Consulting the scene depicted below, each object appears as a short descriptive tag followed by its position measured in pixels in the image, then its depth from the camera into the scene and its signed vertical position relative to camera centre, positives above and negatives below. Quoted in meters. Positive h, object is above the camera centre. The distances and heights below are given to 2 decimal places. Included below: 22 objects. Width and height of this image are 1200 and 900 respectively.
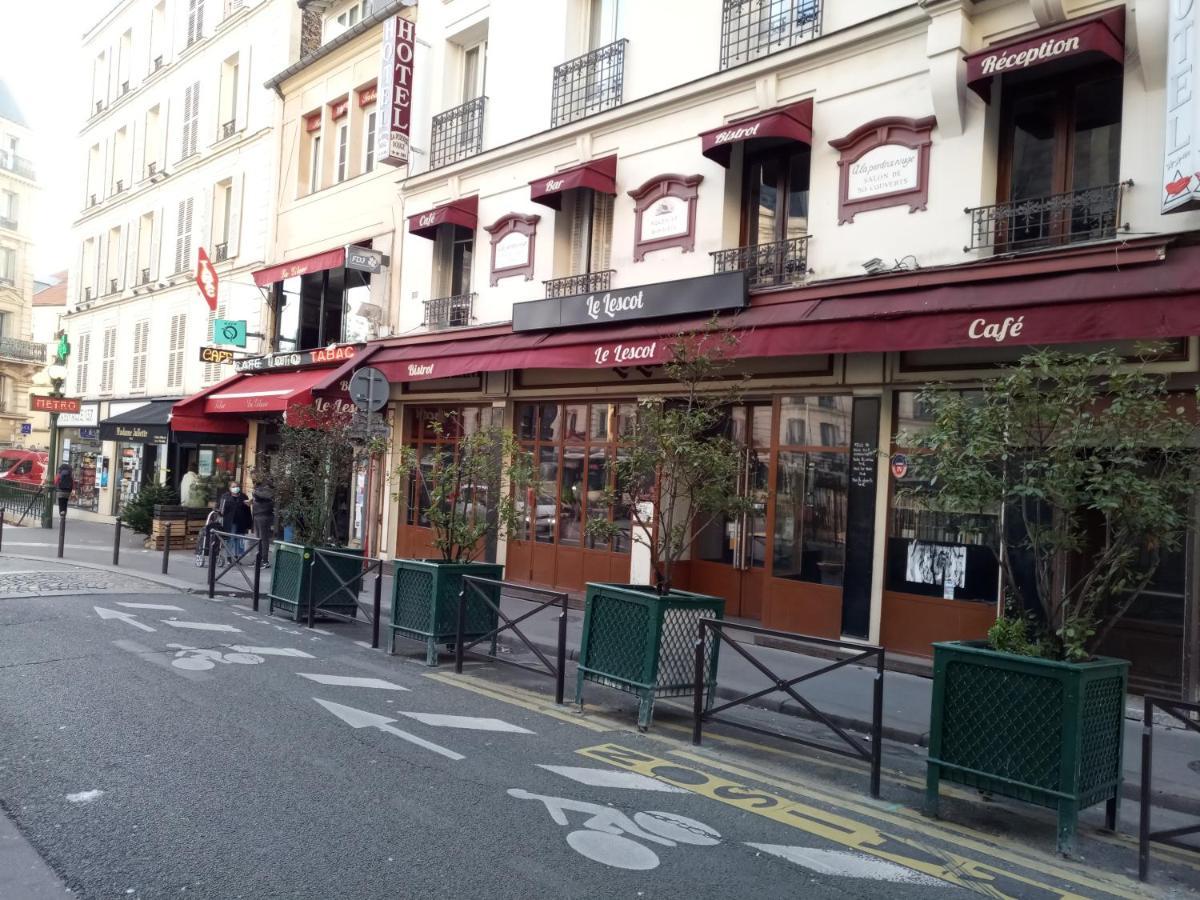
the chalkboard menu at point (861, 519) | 9.92 -0.33
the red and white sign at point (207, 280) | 21.45 +3.98
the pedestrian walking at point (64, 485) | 18.52 -1.02
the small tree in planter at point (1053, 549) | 4.98 -0.28
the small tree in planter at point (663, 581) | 6.93 -0.83
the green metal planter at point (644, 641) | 6.87 -1.27
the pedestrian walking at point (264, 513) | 15.91 -1.03
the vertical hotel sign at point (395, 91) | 16.48 +6.66
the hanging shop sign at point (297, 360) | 18.24 +2.04
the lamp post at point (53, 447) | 22.69 -0.15
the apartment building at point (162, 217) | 21.95 +6.39
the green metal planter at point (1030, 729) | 4.89 -1.28
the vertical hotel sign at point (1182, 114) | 7.26 +3.15
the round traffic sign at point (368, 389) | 11.54 +0.88
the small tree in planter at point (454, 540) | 8.87 -0.78
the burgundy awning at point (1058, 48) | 8.02 +4.05
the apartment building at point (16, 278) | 49.41 +8.87
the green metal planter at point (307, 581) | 10.66 -1.48
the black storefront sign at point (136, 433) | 21.69 +0.32
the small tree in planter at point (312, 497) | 10.83 -0.50
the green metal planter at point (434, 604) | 8.81 -1.37
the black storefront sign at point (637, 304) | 10.95 +2.24
